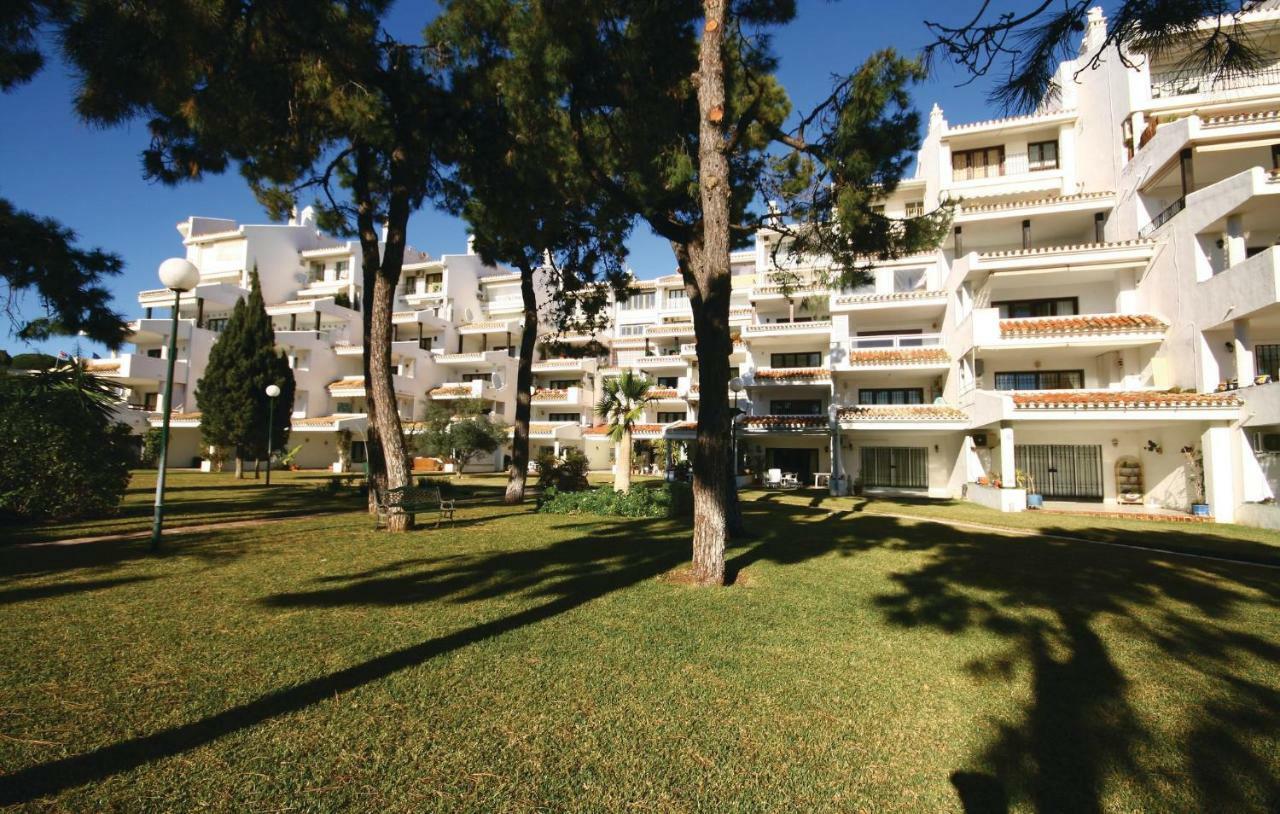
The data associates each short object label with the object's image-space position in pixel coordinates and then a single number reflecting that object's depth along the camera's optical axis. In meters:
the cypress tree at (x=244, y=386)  28.45
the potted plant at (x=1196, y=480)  15.72
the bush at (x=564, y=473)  17.72
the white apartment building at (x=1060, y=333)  15.48
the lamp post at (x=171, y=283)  8.29
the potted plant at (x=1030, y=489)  18.34
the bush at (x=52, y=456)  10.61
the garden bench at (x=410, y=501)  10.65
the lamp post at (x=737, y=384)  22.69
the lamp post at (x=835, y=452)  23.55
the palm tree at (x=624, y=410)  18.11
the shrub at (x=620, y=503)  14.45
